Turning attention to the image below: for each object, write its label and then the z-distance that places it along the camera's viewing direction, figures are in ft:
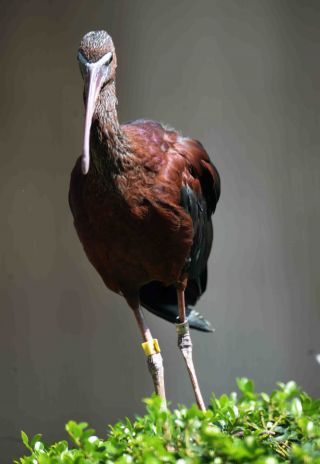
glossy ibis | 25.08
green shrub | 24.55
